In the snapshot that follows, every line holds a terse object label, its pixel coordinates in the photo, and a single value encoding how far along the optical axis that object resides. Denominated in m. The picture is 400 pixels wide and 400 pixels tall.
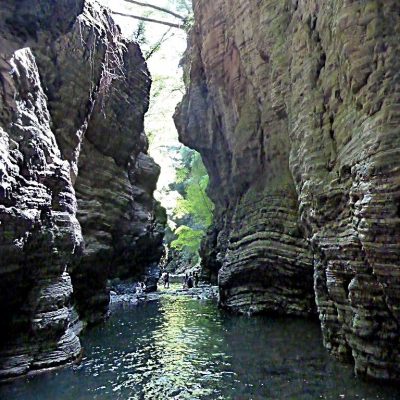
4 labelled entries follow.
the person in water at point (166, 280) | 36.45
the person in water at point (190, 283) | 32.25
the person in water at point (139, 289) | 29.92
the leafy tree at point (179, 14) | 32.59
